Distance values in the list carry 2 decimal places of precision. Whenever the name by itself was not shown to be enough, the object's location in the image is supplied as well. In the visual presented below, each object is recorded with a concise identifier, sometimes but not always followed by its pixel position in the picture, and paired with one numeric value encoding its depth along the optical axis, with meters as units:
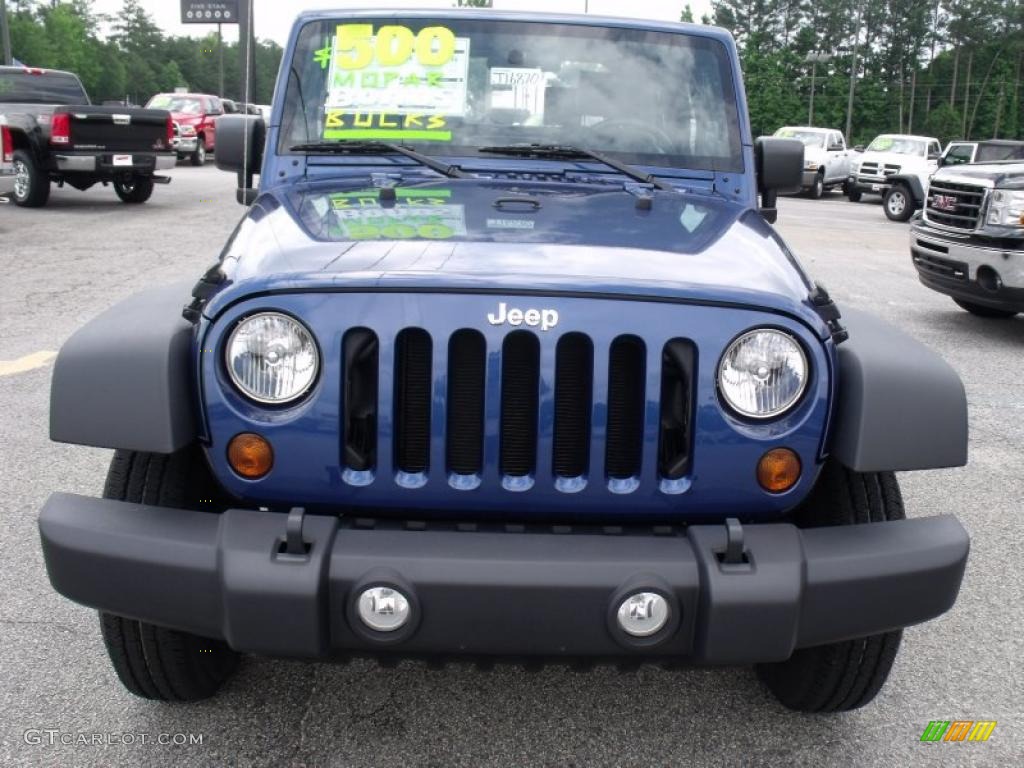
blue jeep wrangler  2.09
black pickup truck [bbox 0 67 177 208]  14.12
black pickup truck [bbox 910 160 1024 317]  7.55
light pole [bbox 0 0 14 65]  30.74
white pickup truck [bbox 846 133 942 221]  24.11
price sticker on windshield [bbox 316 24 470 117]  3.53
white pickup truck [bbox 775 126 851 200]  25.20
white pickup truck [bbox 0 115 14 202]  11.77
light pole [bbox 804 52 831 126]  61.99
